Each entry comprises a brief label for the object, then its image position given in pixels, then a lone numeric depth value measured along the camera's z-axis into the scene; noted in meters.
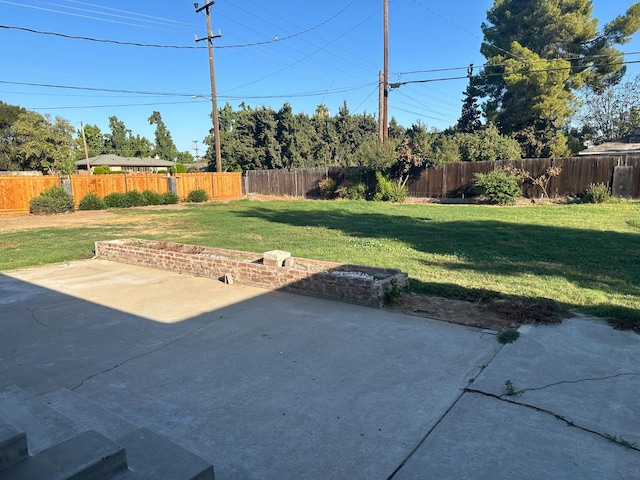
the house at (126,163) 53.28
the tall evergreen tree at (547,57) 25.67
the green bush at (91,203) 21.45
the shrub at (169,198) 24.67
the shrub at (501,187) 18.88
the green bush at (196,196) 26.11
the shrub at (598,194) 16.95
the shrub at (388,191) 22.15
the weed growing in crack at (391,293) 5.27
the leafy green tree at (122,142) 73.25
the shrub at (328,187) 25.56
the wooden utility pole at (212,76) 25.70
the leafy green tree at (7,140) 39.22
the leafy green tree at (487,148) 21.92
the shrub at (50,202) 19.81
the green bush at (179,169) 36.44
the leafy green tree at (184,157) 83.94
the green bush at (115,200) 22.36
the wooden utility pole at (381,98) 22.94
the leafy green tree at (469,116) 34.76
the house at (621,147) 21.41
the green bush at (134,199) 23.07
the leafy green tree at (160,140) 78.69
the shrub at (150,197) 23.94
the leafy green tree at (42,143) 38.97
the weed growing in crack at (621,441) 2.41
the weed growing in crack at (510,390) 3.03
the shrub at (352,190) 23.75
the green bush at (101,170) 37.29
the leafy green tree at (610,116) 34.94
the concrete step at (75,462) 1.83
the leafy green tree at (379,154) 22.28
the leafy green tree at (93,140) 69.38
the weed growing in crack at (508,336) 4.03
